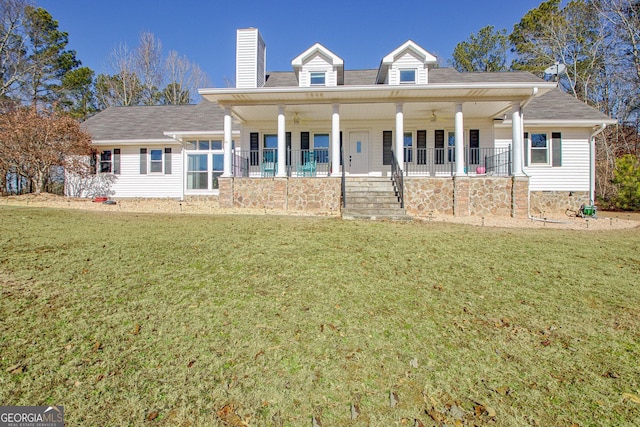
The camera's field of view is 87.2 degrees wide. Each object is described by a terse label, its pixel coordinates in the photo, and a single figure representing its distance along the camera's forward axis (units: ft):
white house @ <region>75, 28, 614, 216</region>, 37.42
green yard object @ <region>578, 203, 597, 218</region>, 40.19
